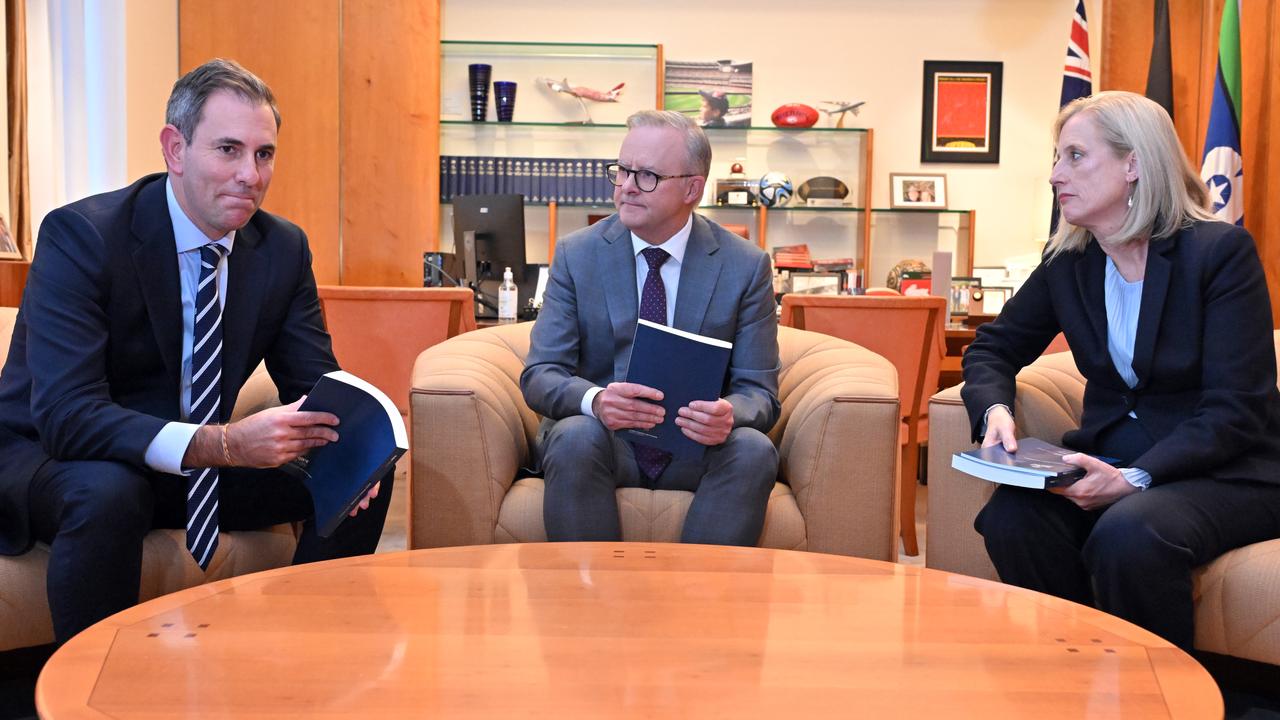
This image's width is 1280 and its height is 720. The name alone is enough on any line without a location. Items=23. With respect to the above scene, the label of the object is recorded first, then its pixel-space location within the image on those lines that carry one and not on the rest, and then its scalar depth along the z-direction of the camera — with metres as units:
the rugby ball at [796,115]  6.14
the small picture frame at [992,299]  5.48
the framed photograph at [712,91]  6.23
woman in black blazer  2.07
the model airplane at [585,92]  6.21
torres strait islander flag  4.50
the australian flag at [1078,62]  5.59
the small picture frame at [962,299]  4.88
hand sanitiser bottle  4.57
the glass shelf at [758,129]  6.27
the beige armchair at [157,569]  1.94
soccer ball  6.11
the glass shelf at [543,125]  6.24
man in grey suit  2.40
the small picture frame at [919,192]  6.23
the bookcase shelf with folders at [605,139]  6.25
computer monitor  4.86
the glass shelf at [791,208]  6.22
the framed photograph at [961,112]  6.27
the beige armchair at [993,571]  2.02
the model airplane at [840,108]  6.20
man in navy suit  1.93
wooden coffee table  1.26
